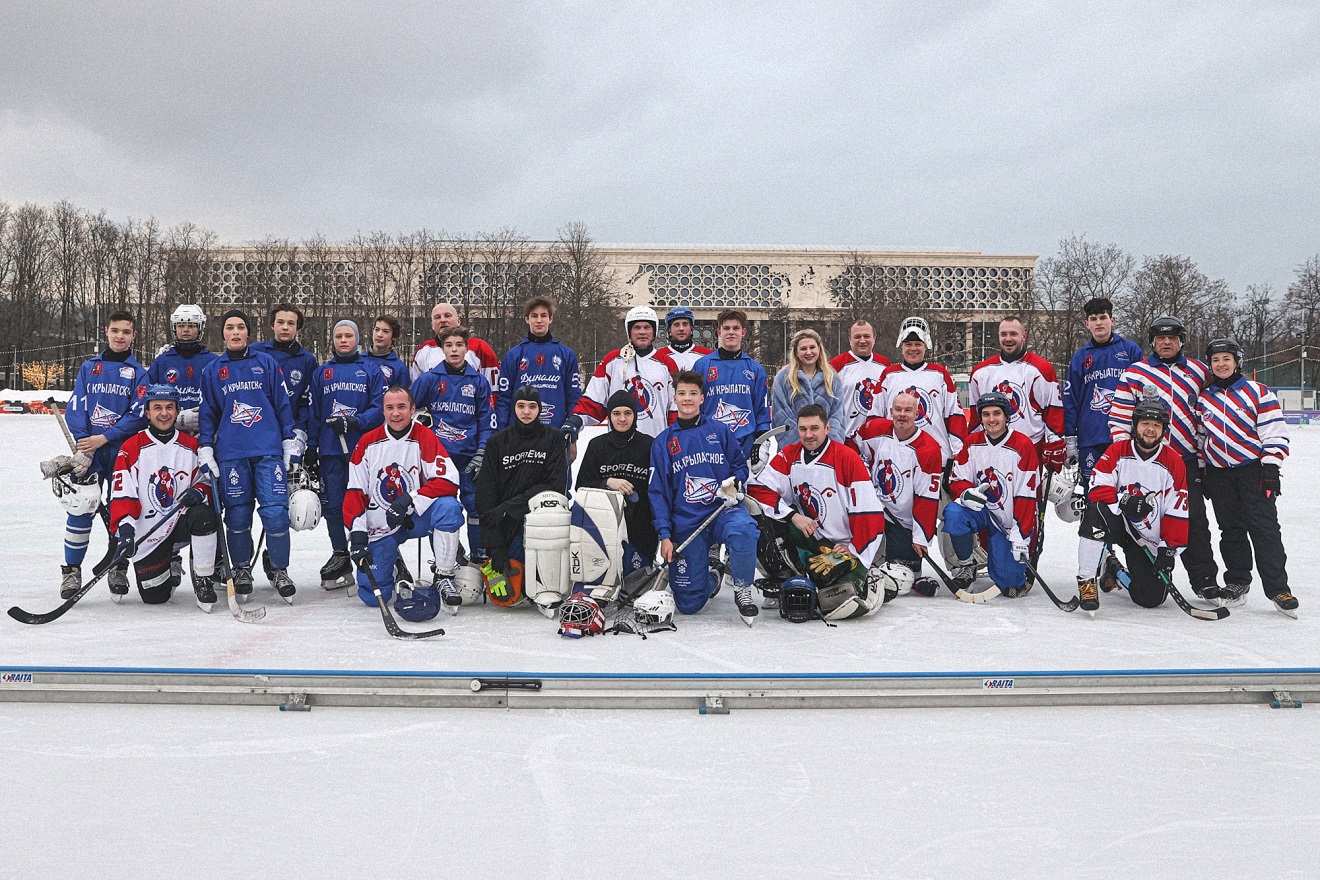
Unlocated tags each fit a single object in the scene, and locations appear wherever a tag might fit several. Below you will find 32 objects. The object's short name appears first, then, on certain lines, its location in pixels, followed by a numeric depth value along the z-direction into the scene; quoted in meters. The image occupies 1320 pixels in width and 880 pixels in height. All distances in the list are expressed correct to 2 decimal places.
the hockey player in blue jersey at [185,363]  6.05
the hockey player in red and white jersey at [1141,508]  5.66
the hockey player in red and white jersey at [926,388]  6.61
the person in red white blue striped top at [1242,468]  5.64
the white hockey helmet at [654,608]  5.12
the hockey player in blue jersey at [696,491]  5.53
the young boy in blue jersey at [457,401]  6.40
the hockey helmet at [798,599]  5.34
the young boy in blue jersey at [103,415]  5.89
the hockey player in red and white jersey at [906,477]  6.19
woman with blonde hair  6.54
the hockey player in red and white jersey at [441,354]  6.78
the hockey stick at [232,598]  5.35
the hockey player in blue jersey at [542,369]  6.60
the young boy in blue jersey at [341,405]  6.29
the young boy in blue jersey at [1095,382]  6.59
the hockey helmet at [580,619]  5.02
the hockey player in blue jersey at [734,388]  6.47
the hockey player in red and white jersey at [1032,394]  6.58
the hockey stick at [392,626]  4.91
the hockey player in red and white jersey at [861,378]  6.84
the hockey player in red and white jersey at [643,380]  6.66
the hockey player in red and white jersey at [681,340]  6.57
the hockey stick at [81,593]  5.11
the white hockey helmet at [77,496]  5.88
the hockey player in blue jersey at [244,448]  5.86
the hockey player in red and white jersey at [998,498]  6.05
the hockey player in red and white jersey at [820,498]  5.71
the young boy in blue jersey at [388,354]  6.44
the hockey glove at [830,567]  5.45
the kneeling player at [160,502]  5.65
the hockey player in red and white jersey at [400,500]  5.51
